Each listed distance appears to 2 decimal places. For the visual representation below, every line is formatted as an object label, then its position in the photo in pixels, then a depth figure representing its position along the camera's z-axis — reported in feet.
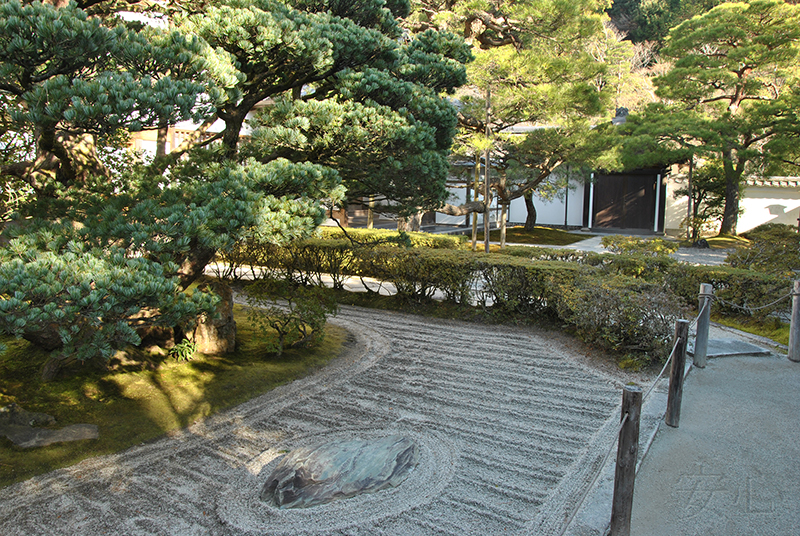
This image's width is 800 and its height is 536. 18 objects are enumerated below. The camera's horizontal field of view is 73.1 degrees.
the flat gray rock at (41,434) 12.94
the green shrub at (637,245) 32.87
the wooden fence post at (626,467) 9.70
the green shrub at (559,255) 29.96
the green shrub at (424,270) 26.18
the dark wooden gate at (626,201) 74.33
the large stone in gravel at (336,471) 11.12
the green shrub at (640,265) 27.53
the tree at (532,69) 38.37
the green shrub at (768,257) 29.30
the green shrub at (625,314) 19.17
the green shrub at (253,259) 31.73
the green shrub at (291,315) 20.22
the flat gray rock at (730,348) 20.86
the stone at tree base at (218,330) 18.95
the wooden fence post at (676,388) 14.32
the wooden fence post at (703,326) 18.80
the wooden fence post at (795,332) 20.09
